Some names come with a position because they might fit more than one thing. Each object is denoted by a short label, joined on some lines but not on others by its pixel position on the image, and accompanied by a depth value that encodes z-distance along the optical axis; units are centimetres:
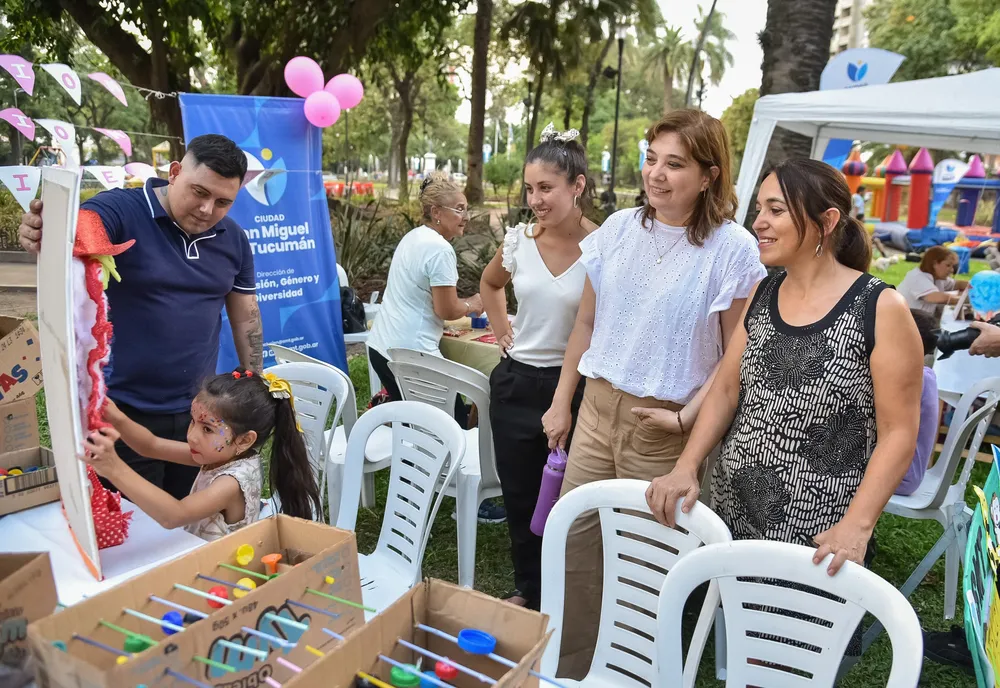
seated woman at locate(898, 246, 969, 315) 659
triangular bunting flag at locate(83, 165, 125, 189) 400
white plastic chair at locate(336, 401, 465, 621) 232
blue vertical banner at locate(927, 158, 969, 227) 1827
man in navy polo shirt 221
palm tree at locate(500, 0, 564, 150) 1892
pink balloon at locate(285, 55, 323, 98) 591
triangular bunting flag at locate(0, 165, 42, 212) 322
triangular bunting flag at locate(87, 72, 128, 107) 436
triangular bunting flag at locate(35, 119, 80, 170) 404
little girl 189
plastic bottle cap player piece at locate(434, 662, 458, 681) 109
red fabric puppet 155
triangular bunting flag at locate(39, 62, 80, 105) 415
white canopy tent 533
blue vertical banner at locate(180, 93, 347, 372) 512
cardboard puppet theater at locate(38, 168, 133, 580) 148
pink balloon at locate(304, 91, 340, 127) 535
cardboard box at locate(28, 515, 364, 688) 100
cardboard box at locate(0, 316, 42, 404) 217
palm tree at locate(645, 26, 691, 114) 5505
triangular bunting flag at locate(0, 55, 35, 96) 384
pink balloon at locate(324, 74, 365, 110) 579
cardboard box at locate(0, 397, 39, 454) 215
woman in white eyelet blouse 194
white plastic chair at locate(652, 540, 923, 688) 142
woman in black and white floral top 153
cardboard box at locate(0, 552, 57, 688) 119
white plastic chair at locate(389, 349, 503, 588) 279
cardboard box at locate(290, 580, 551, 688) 106
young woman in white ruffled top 242
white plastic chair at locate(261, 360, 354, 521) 310
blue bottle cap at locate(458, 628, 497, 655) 112
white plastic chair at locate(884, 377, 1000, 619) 291
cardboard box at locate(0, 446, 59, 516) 194
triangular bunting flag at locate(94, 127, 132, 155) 467
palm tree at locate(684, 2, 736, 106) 6100
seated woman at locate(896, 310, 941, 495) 303
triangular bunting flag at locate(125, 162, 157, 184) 470
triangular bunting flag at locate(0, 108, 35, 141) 409
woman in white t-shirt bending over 358
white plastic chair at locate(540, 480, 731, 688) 180
